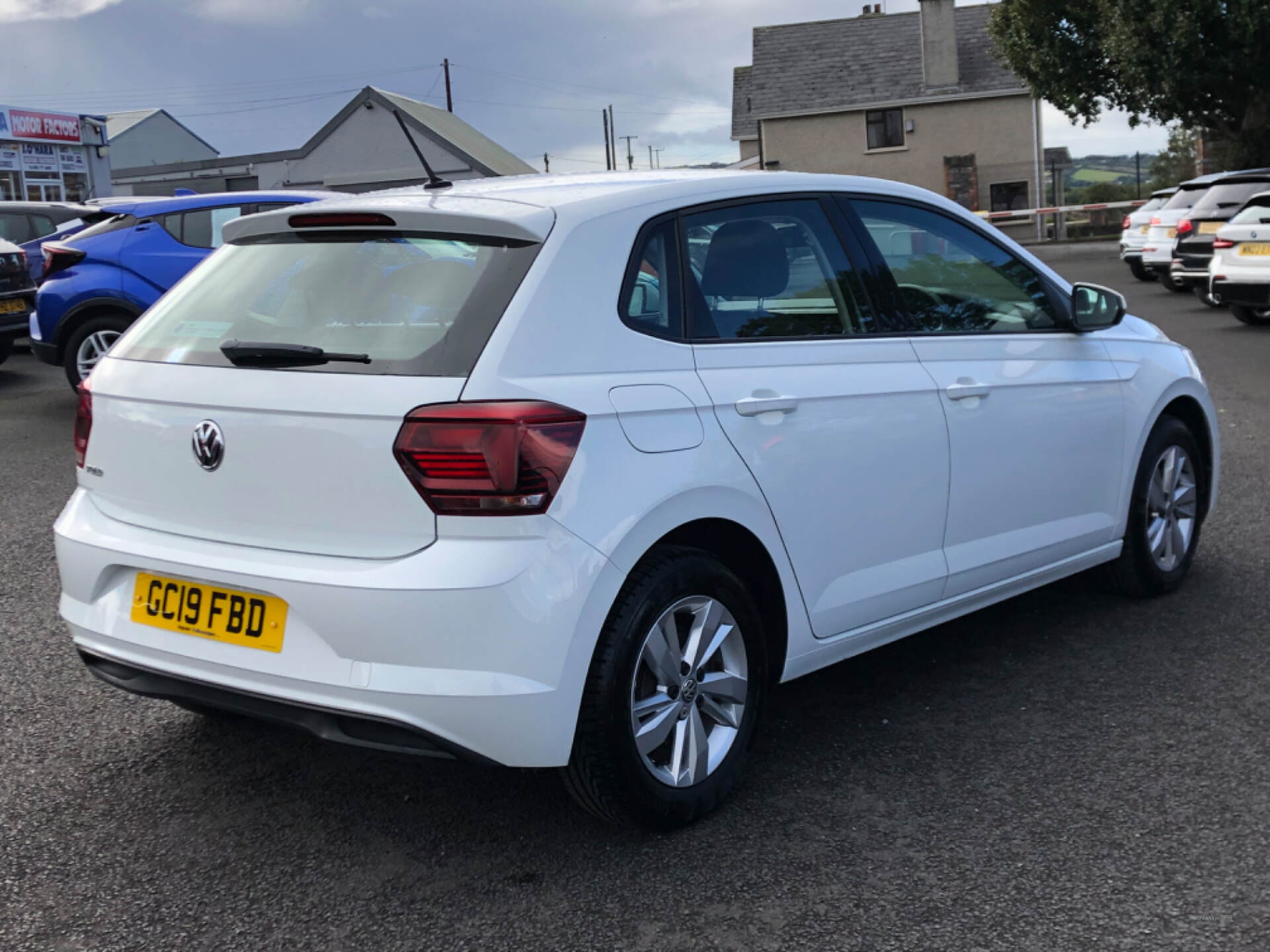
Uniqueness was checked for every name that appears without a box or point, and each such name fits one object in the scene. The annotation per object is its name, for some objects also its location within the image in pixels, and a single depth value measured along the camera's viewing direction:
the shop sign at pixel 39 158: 43.62
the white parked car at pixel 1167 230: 20.61
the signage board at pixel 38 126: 42.06
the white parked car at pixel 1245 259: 15.01
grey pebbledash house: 49.69
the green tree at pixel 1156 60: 31.09
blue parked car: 11.27
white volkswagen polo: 3.08
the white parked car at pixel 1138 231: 22.84
